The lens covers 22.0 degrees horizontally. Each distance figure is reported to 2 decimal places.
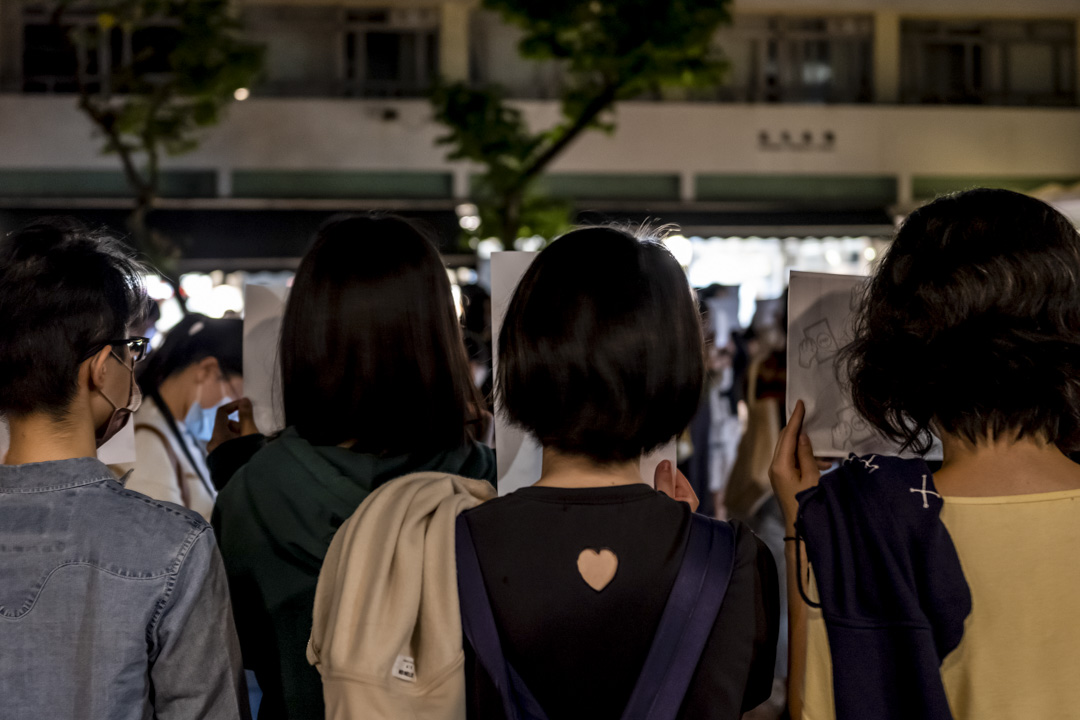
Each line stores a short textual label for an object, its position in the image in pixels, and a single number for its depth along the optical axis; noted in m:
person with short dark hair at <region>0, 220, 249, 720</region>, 2.60
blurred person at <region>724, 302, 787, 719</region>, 6.10
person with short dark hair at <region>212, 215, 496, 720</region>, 2.75
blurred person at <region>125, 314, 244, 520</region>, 3.65
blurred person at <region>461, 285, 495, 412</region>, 5.02
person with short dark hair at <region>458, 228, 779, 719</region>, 2.52
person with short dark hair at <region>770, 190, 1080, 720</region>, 2.52
